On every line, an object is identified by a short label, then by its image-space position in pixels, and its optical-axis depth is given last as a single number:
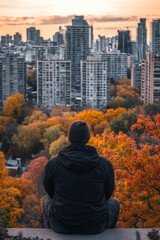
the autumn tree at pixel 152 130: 7.94
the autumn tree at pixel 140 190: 6.33
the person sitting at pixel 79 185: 3.71
